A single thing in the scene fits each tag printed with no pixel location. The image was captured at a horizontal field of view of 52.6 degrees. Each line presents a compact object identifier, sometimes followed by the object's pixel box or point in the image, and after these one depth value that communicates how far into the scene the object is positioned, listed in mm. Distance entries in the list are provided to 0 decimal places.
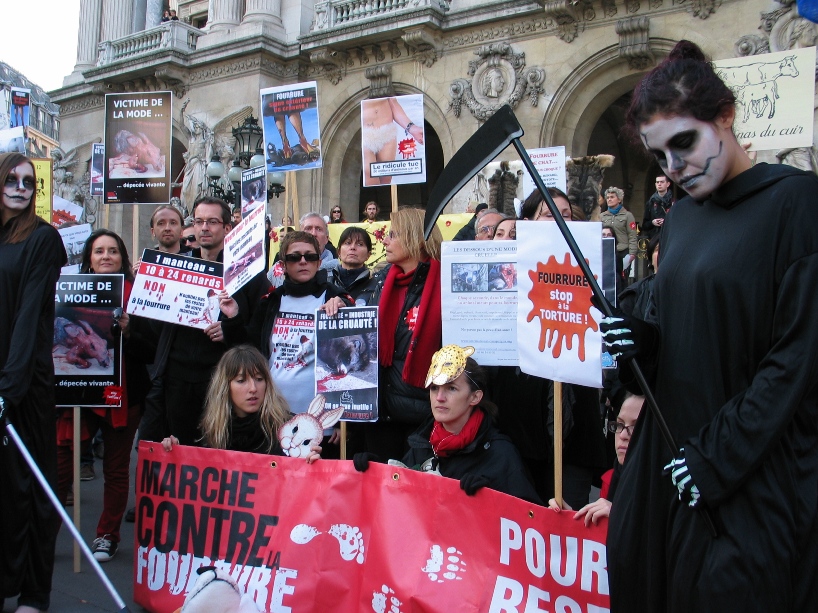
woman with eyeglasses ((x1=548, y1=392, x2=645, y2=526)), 3510
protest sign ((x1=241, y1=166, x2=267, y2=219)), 8383
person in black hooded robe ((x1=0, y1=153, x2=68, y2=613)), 3914
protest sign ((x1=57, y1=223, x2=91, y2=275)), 8250
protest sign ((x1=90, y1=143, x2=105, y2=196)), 10109
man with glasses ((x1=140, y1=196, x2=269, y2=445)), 5055
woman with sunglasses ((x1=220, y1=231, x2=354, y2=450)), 4973
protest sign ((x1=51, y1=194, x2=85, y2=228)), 10766
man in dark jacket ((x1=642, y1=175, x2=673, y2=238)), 9391
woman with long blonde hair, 4305
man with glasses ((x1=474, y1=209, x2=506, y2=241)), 5711
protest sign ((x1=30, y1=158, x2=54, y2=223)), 6777
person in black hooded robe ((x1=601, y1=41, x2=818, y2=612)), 1852
